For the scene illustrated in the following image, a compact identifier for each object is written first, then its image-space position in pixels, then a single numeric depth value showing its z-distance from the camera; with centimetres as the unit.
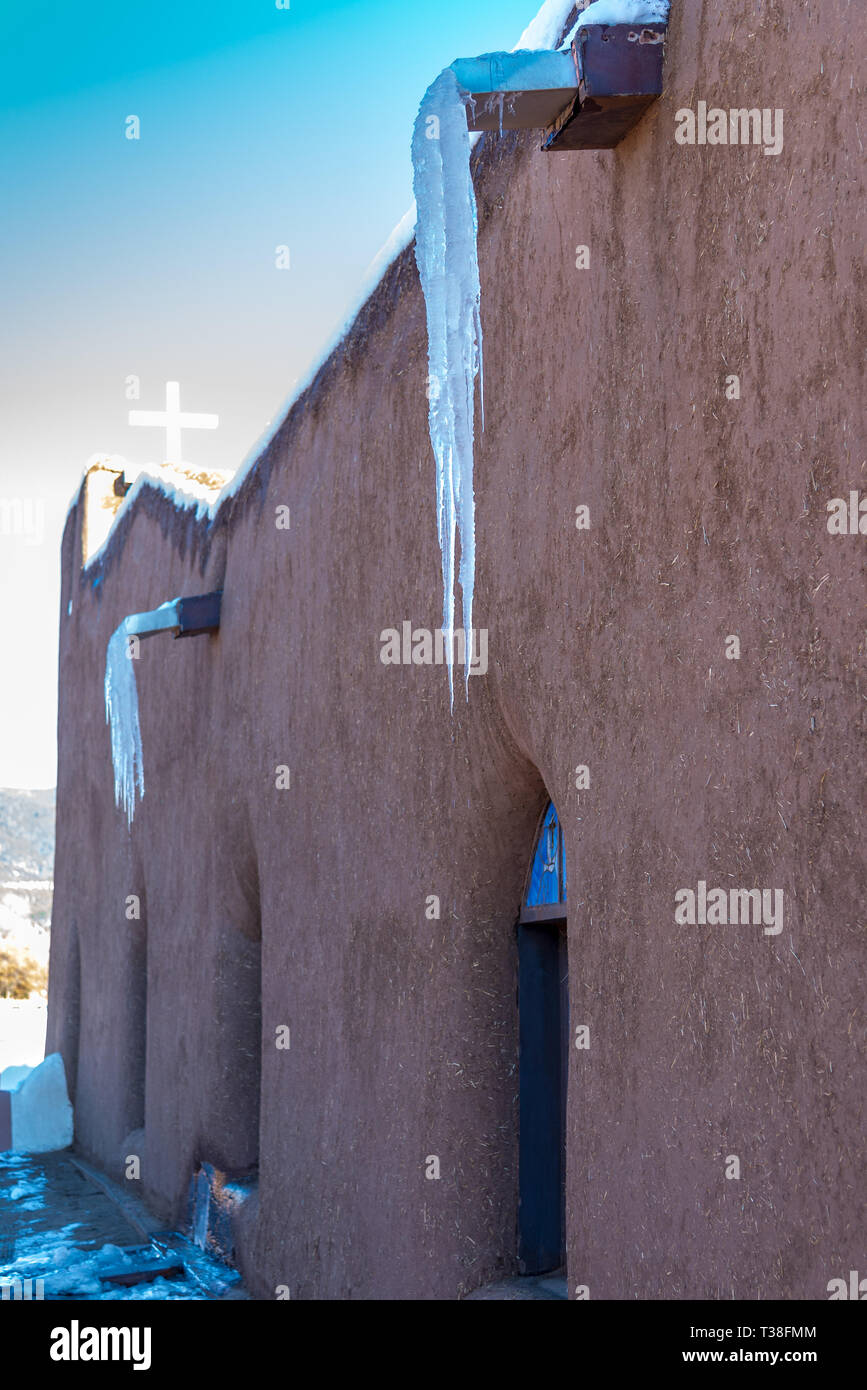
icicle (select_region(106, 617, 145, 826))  1052
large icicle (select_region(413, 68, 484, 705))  448
